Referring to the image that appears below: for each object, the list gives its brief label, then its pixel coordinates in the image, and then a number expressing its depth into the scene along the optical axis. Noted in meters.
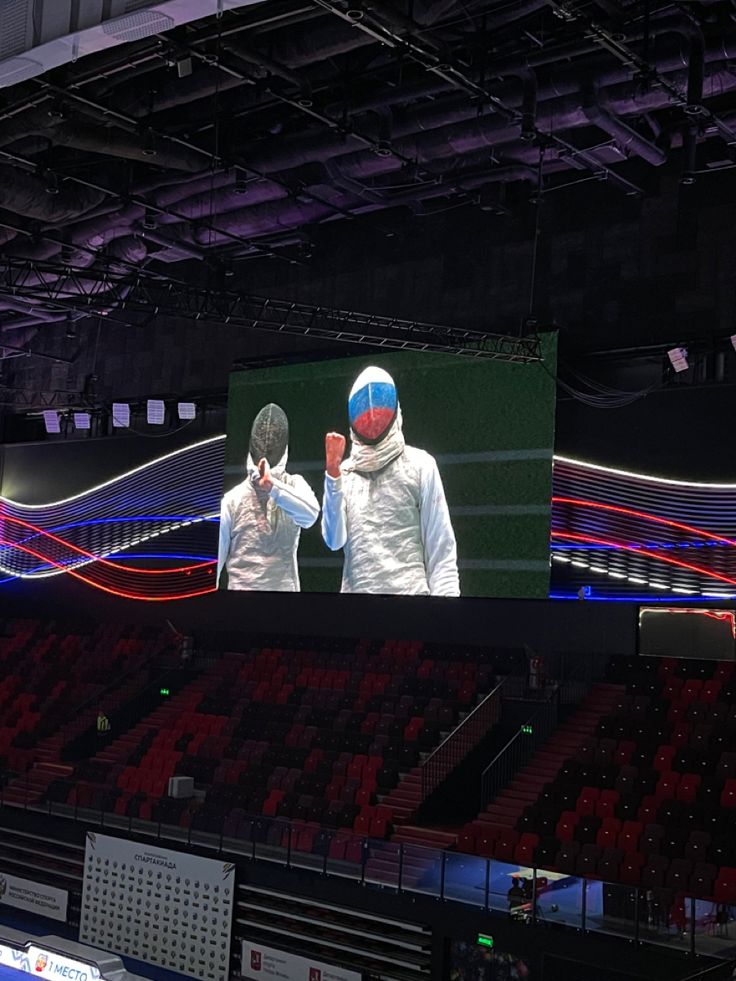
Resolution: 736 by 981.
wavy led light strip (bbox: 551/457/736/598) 18.39
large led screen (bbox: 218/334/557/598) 20.03
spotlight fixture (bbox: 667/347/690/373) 18.52
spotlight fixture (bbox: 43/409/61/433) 27.94
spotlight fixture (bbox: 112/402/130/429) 26.00
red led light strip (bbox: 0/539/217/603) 25.46
